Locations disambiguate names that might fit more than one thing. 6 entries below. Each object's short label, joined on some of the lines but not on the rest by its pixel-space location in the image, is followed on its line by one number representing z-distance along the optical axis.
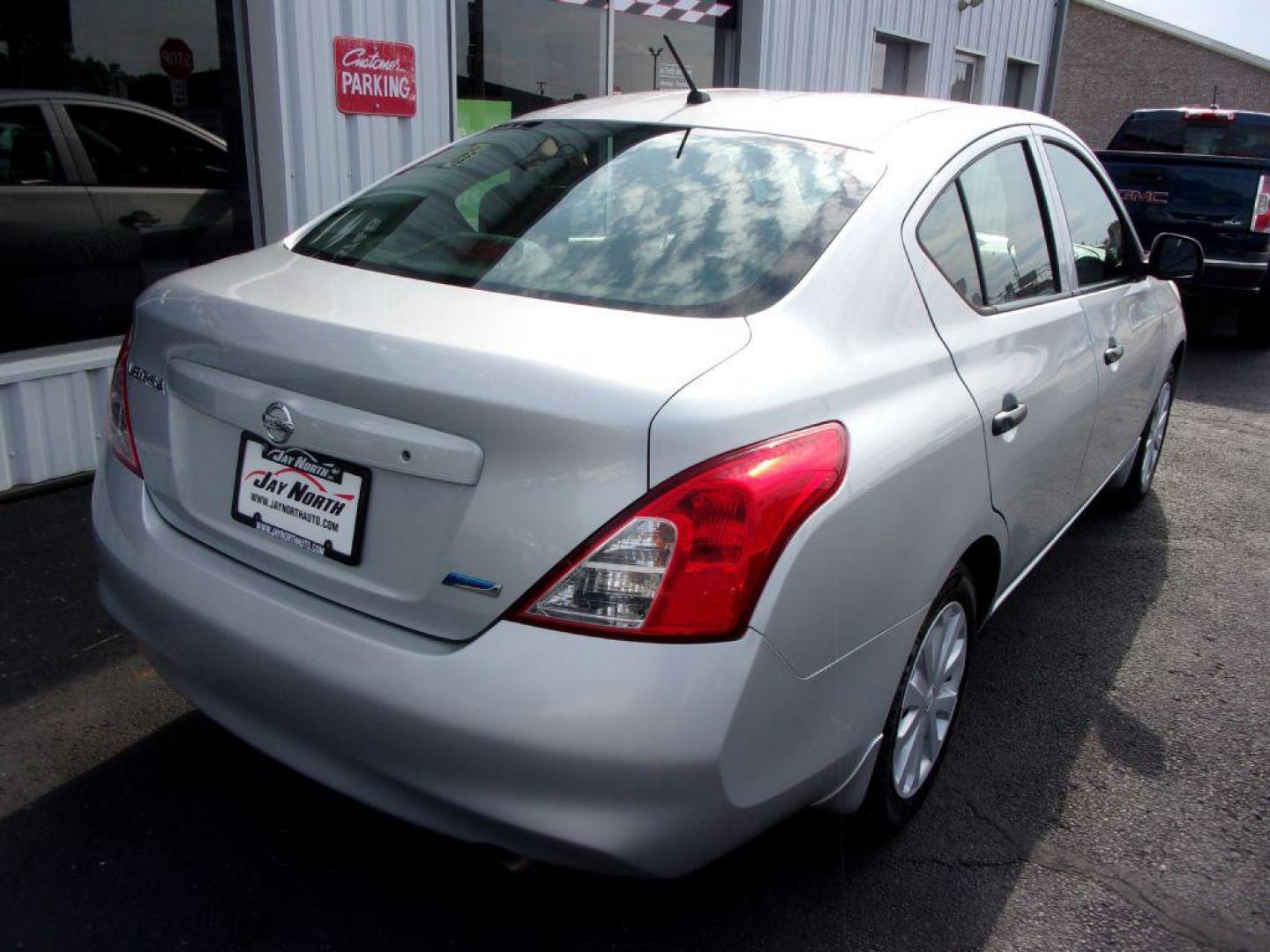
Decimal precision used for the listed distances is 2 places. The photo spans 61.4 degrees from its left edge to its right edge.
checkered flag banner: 7.44
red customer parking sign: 5.03
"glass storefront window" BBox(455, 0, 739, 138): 6.10
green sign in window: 6.04
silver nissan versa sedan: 1.64
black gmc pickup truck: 8.28
